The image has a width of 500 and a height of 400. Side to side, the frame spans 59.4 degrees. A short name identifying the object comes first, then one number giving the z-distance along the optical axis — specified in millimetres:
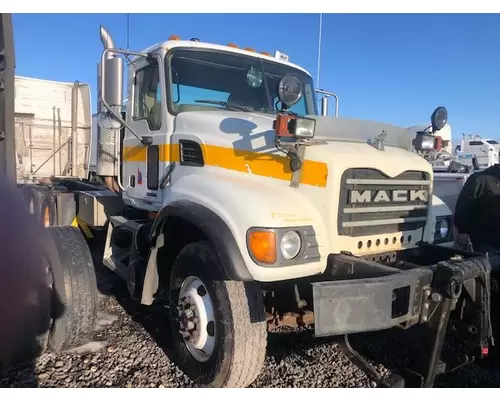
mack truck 2646
